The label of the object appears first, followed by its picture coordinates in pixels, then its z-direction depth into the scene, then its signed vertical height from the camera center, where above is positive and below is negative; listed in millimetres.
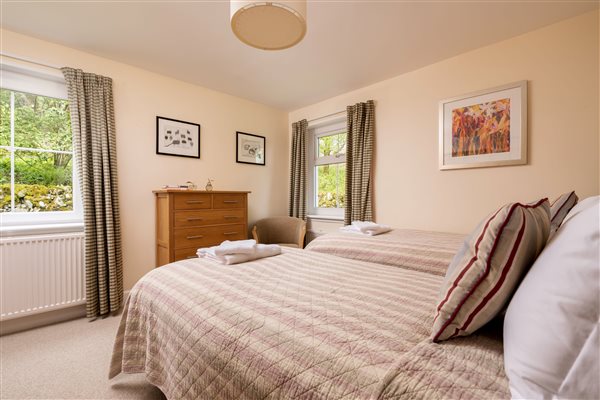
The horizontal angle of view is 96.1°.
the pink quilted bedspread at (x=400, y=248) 1757 -375
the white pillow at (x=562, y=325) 438 -232
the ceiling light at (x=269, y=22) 1377 +981
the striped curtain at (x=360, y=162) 3357 +447
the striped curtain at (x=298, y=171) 4148 +417
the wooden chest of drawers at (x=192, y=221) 2771 -252
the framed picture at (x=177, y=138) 3102 +730
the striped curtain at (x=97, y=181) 2504 +168
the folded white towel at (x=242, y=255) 1646 -369
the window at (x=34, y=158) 2398 +388
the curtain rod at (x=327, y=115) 3764 +1197
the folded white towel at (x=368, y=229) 2502 -296
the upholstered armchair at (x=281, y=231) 3695 -464
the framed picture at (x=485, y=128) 2402 +664
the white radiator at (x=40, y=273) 2230 -652
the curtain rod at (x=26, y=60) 2294 +1222
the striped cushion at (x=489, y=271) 704 -198
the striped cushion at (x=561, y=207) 1242 -52
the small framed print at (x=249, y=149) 3856 +733
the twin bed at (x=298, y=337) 647 -414
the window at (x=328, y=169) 4012 +447
